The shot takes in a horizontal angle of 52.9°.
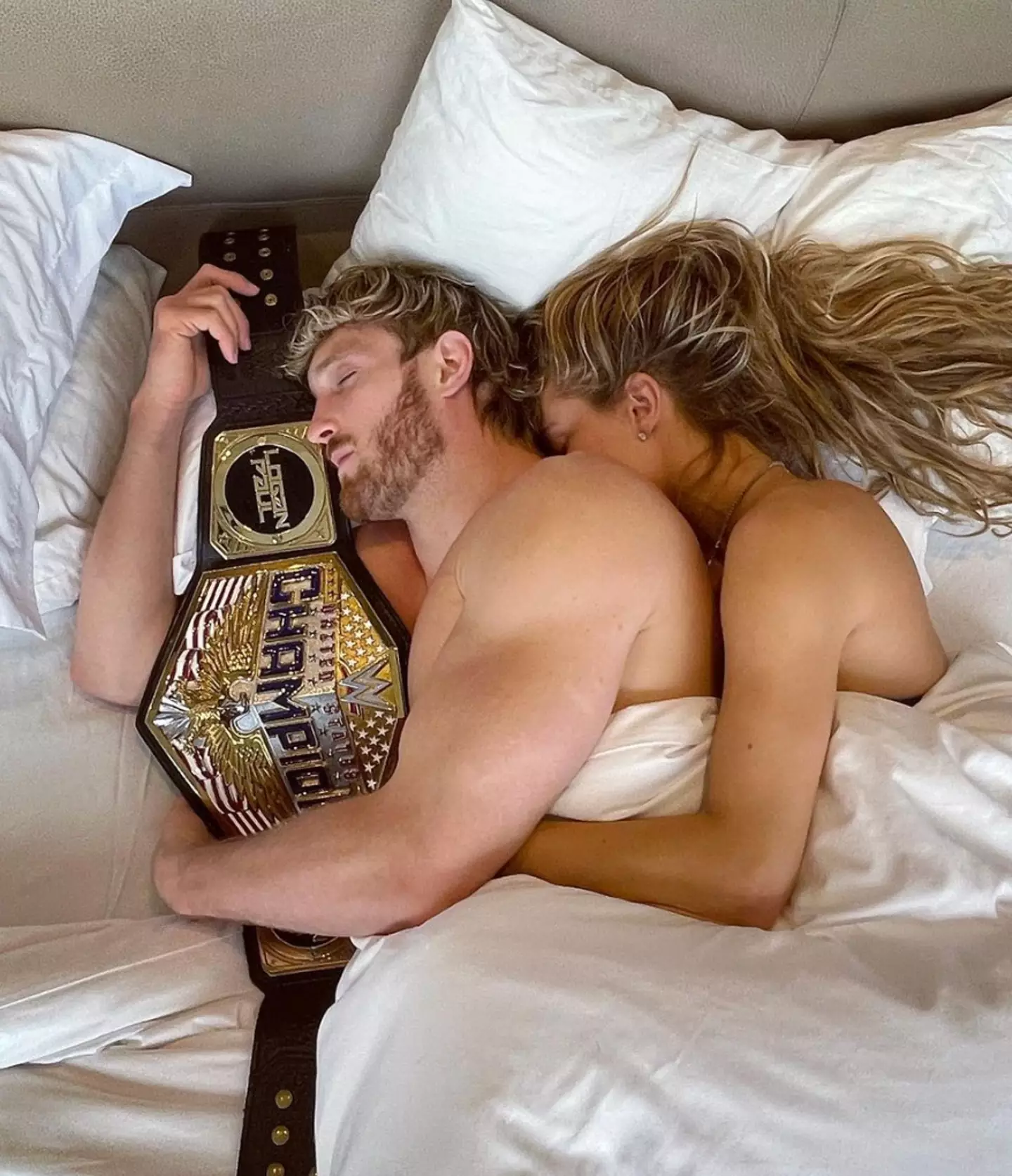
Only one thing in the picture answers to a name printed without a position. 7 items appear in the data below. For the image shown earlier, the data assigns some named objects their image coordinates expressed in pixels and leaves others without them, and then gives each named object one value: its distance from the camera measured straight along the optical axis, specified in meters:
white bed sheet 0.72
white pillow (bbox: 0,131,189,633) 1.08
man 0.89
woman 1.14
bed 0.71
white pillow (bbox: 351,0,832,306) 1.09
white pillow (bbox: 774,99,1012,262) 1.16
